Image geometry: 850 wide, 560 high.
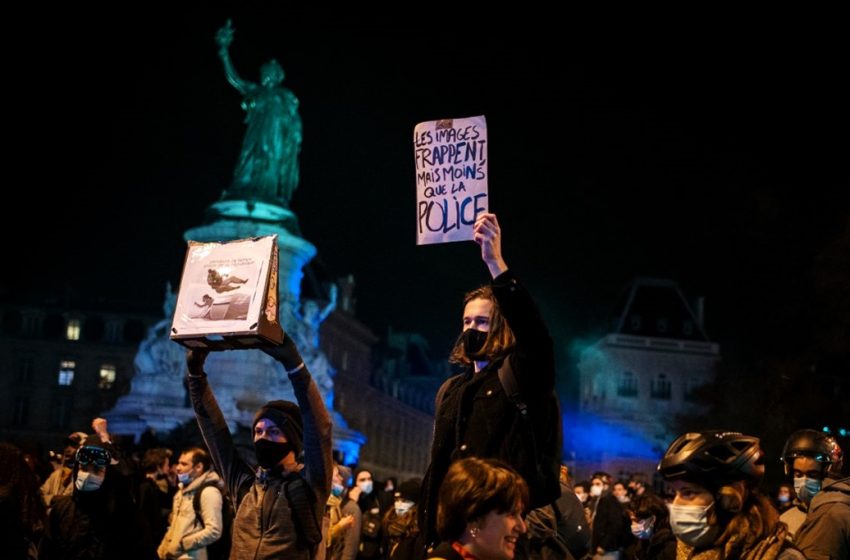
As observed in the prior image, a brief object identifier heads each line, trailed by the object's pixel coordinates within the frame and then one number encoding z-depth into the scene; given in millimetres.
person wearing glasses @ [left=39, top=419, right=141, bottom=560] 8336
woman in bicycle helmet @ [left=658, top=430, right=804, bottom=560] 4715
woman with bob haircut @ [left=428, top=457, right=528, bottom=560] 4176
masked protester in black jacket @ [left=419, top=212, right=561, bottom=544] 5121
